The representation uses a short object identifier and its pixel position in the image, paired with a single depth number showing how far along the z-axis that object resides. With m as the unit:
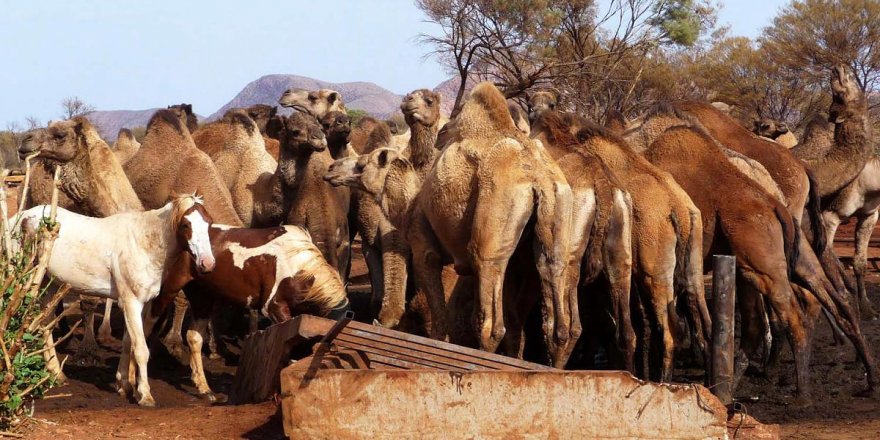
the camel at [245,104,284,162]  15.77
